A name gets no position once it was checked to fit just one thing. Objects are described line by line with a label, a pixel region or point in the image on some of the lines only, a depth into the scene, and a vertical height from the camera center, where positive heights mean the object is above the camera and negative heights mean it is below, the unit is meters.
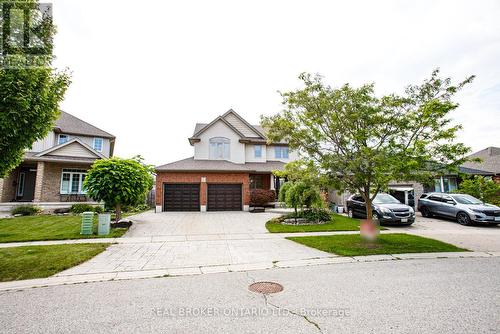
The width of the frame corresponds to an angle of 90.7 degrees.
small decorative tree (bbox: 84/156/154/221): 12.26 +0.64
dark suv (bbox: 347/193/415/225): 13.41 -0.96
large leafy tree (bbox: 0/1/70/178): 5.55 +2.58
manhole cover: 4.79 -1.86
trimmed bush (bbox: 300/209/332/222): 14.62 -1.27
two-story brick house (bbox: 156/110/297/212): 20.16 +1.92
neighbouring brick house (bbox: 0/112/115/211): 18.53 +1.74
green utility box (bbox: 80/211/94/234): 10.74 -1.24
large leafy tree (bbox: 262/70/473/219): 7.64 +2.12
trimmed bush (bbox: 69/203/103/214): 18.24 -0.96
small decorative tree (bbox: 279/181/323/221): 14.44 -0.17
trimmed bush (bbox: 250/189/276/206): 21.00 -0.19
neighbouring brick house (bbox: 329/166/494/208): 19.80 +0.35
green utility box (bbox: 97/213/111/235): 11.02 -1.29
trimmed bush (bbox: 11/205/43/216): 16.75 -0.99
